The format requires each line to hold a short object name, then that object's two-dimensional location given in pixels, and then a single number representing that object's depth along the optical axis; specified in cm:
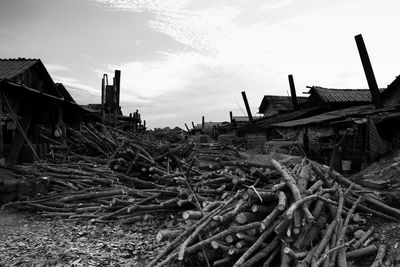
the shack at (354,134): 1232
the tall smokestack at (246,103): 2952
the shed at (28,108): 1066
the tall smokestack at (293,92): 2631
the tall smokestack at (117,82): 2172
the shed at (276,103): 3363
